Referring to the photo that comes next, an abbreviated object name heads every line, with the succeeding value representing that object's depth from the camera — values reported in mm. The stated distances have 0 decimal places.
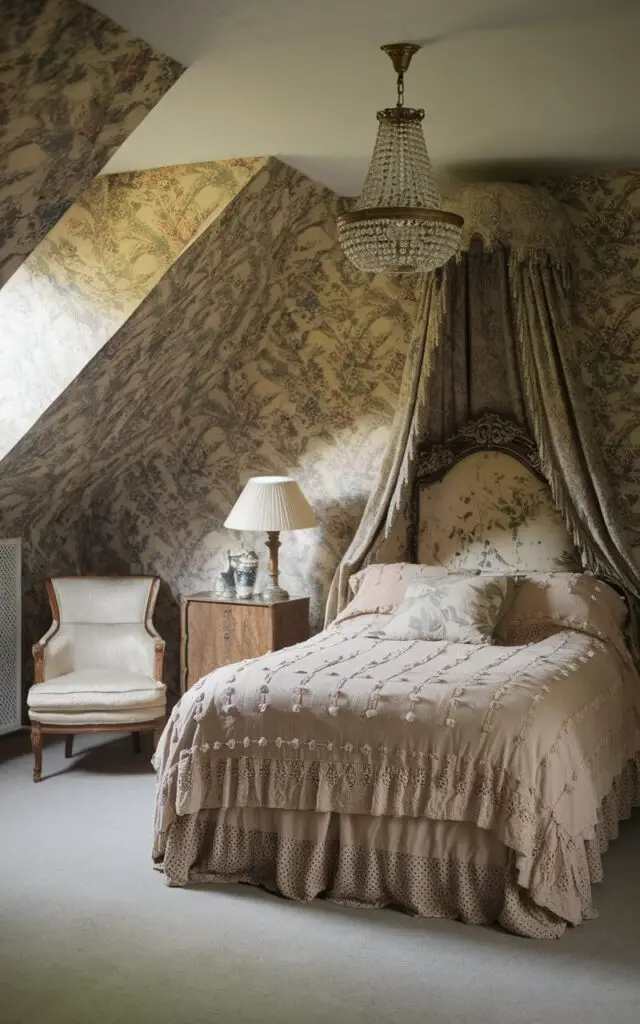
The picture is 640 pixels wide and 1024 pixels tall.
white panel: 5844
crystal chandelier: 3707
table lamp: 5555
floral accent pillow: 4684
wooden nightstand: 5574
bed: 3557
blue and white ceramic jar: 5832
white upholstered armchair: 5098
